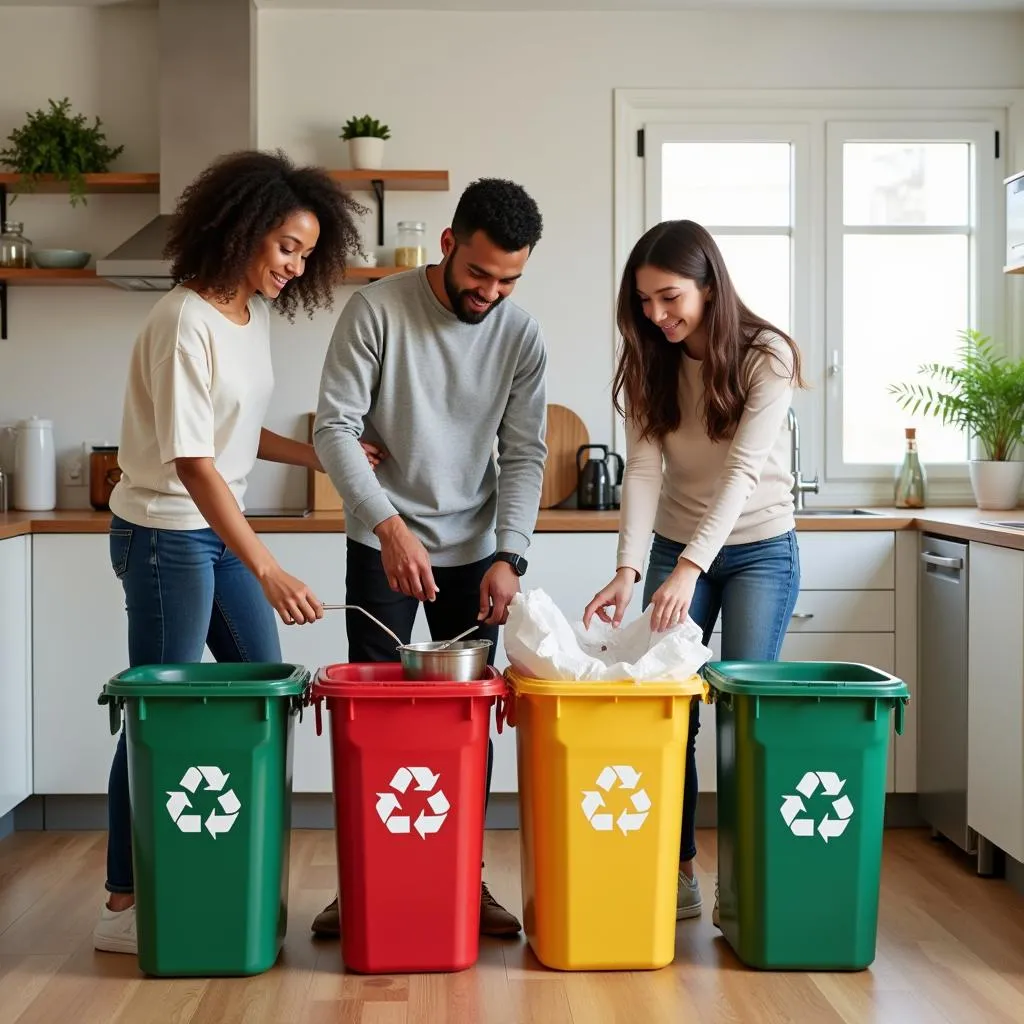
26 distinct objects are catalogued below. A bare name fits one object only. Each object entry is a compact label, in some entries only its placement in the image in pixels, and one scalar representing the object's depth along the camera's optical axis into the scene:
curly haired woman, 2.15
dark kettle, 3.72
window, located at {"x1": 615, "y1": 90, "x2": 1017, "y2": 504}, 3.83
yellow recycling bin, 2.17
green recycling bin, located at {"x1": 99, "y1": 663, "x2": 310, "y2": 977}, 2.13
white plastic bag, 2.16
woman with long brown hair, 2.29
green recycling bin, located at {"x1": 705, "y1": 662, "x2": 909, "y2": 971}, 2.19
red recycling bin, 2.15
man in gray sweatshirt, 2.28
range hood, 3.60
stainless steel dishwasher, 3.01
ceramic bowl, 3.62
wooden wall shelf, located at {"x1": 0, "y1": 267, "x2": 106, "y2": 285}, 3.61
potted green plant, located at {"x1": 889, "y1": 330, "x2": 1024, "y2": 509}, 3.61
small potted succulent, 3.65
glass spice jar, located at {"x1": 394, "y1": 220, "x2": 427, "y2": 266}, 3.67
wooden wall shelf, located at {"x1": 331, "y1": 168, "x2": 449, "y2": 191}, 3.64
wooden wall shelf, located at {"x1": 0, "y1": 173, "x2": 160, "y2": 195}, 3.61
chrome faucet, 3.75
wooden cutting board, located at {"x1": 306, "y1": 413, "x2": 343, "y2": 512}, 3.69
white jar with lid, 3.69
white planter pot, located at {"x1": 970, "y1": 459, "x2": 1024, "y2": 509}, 3.61
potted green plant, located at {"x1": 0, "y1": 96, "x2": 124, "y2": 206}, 3.60
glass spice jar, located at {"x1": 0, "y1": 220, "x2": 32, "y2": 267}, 3.64
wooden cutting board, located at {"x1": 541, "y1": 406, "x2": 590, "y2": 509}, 3.81
